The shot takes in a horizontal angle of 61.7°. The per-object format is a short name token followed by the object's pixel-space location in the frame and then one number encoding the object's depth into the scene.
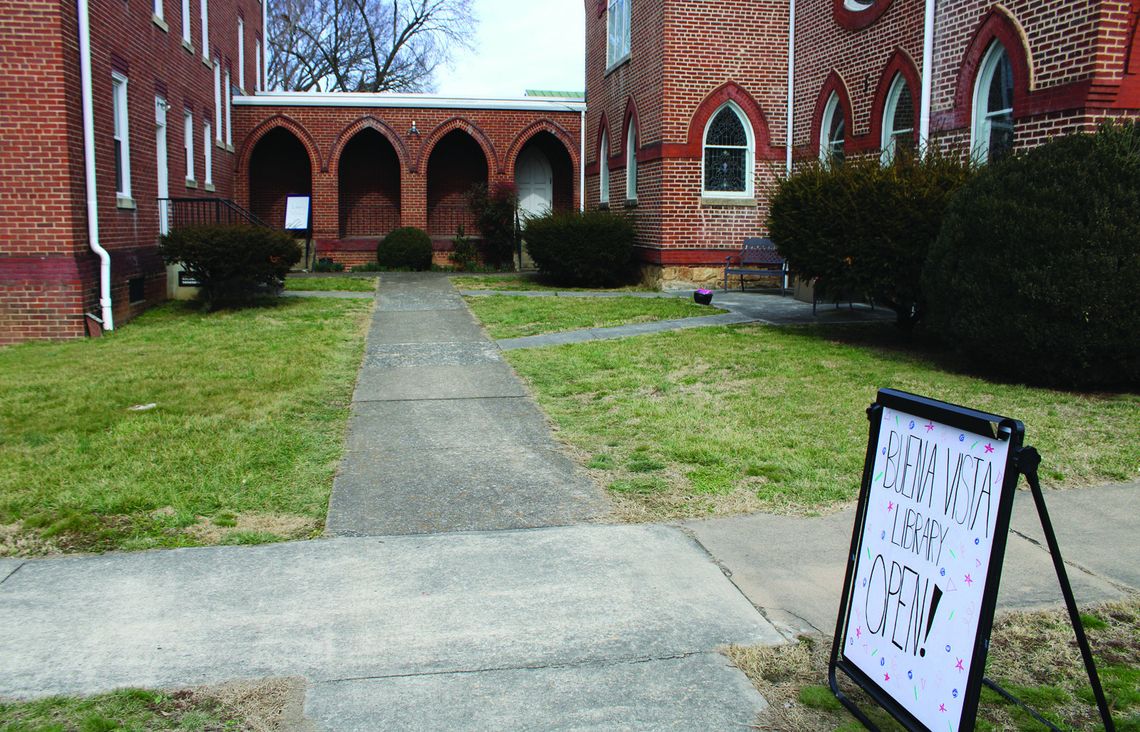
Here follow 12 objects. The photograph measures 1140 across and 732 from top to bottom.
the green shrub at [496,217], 27.00
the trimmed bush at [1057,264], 8.36
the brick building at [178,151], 12.66
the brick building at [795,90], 10.57
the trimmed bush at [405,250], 26.14
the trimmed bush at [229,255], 14.79
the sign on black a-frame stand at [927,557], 2.76
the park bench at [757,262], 18.62
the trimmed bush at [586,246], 19.75
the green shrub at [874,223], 10.98
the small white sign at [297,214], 27.36
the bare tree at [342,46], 49.50
